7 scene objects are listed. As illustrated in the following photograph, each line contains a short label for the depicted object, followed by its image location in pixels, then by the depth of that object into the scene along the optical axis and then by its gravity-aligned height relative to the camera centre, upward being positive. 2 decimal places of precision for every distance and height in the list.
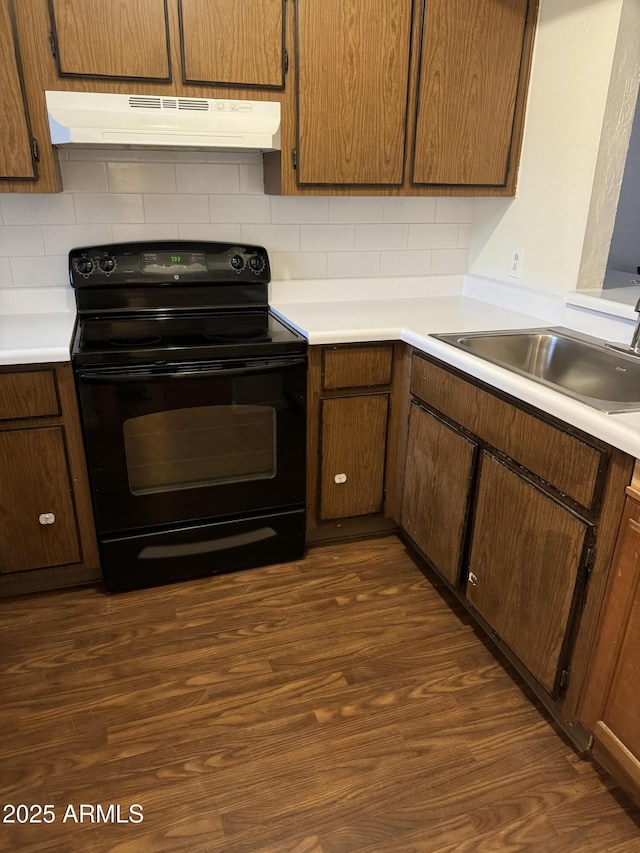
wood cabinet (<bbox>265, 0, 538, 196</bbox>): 2.06 +0.30
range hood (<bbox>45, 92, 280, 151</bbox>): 1.83 +0.17
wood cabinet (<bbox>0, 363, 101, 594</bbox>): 1.86 -0.91
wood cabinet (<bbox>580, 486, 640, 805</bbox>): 1.30 -0.99
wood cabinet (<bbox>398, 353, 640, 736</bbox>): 1.41 -0.82
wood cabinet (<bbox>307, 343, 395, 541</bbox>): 2.16 -0.85
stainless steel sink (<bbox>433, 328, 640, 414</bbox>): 1.84 -0.51
